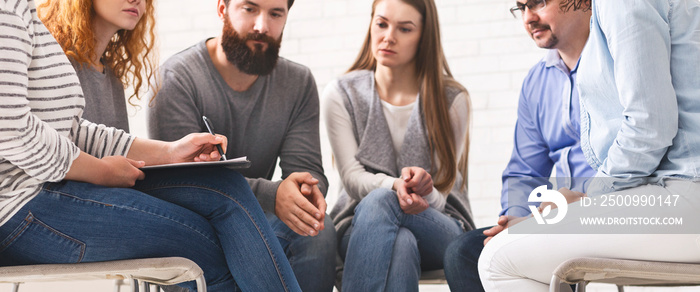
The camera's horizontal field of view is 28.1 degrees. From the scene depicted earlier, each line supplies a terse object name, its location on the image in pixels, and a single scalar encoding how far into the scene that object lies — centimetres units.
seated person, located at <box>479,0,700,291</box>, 305
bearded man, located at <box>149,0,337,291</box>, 369
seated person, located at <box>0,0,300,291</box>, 298
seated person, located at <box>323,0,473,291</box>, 361
